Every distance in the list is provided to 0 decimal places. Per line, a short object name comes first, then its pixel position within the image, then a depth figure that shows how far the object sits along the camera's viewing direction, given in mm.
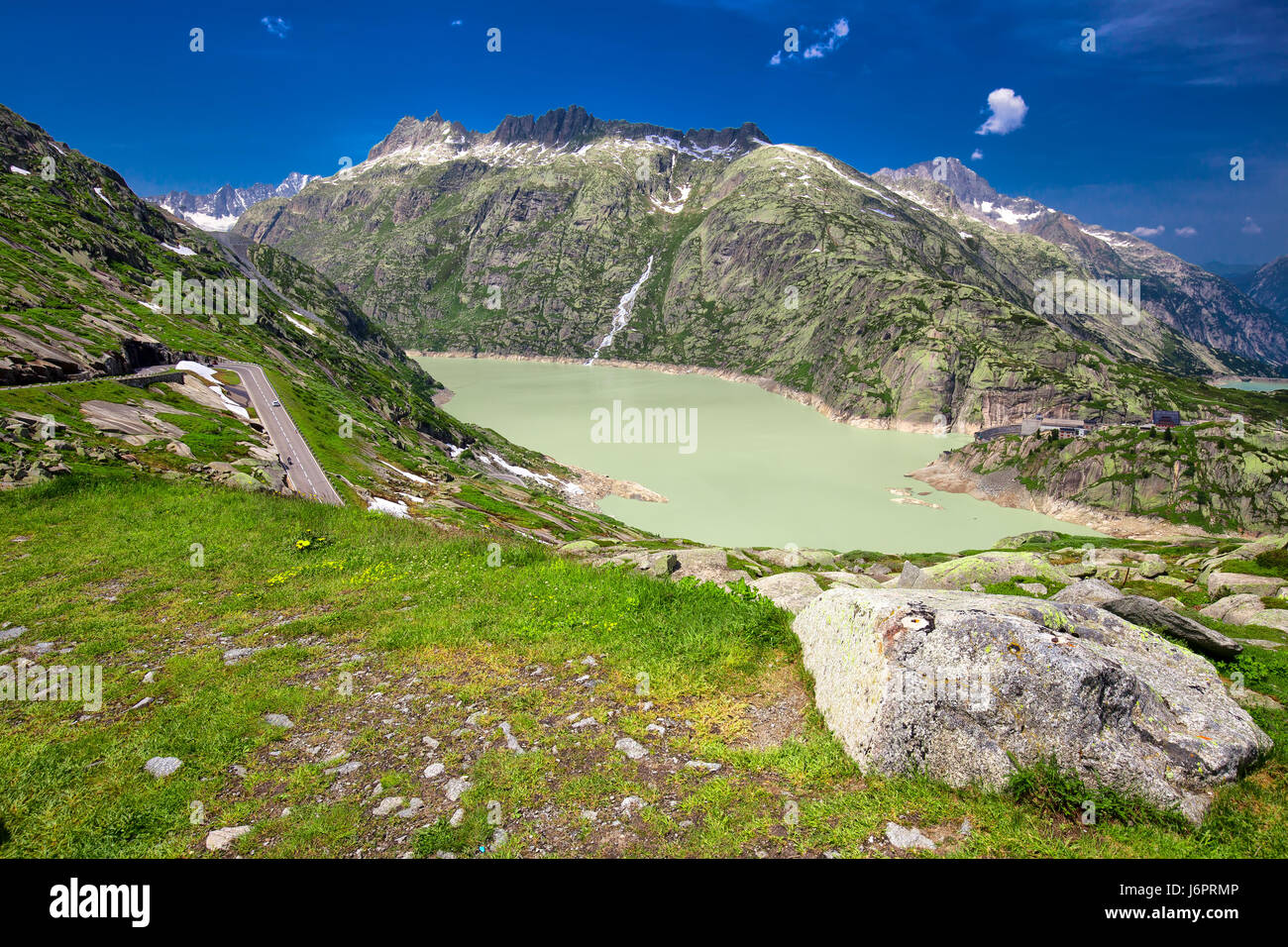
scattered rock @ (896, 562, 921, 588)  20016
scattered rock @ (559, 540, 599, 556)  26156
